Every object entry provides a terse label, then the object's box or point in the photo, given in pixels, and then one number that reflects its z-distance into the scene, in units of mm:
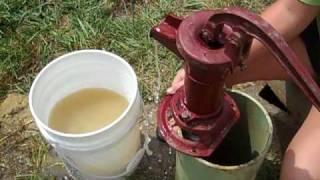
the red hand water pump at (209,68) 1011
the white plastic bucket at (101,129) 1455
